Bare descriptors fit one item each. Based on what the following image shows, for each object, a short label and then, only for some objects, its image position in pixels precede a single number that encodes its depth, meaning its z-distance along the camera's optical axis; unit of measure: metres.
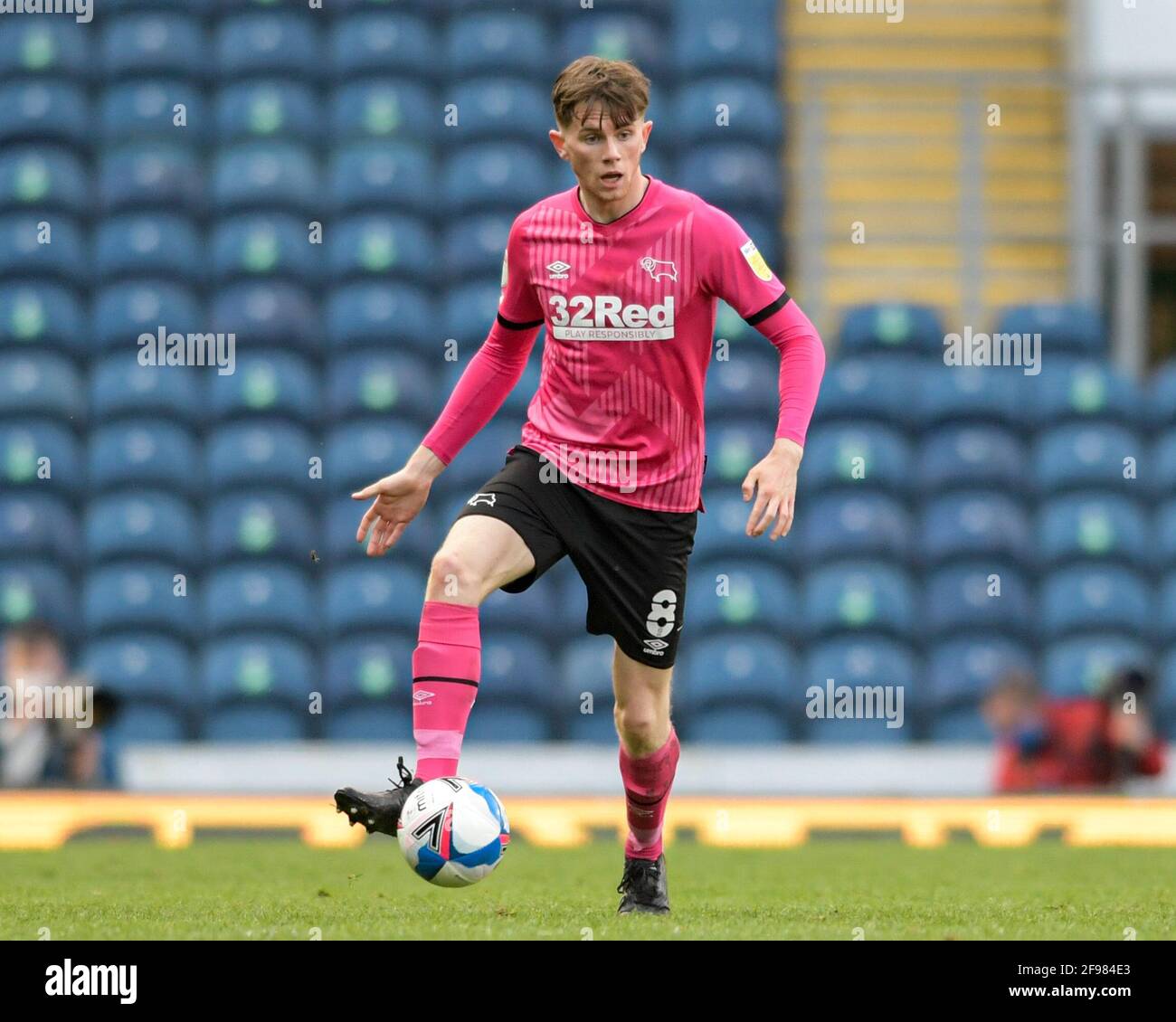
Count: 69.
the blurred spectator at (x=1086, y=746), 9.08
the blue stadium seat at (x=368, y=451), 10.38
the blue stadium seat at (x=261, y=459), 10.52
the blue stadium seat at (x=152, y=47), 12.09
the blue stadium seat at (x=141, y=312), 10.96
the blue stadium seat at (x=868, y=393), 10.80
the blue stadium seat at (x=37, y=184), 11.50
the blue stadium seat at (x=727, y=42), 12.09
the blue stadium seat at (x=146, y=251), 11.28
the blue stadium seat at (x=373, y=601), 10.11
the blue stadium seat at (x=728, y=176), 11.32
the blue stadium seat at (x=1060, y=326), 11.15
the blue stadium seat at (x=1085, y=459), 10.70
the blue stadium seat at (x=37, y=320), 11.10
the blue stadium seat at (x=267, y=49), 12.07
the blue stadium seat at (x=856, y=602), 10.05
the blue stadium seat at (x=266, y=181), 11.49
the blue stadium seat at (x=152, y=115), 11.93
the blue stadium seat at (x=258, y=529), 10.31
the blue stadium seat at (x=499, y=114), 11.80
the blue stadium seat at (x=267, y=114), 11.85
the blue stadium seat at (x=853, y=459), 10.47
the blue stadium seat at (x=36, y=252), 11.30
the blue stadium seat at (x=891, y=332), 11.21
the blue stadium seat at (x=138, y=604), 10.15
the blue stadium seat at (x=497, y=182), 11.44
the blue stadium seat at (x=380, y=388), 10.71
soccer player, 4.58
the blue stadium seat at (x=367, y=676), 9.88
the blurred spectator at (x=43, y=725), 9.05
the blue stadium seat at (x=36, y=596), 9.98
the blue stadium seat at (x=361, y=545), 10.31
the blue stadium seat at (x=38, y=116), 11.75
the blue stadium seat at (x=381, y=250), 11.27
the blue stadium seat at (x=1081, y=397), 10.96
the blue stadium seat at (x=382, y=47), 12.06
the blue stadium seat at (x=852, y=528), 10.30
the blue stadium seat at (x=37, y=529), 10.26
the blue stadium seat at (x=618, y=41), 11.88
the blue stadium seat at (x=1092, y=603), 10.23
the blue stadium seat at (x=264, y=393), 10.73
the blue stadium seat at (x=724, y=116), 11.70
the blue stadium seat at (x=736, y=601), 10.02
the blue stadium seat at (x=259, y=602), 10.09
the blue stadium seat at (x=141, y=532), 10.32
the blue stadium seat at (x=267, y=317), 10.98
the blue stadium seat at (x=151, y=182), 11.62
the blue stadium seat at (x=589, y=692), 9.82
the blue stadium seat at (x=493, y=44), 12.02
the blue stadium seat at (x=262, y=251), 11.23
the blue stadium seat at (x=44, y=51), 12.06
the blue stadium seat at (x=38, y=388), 10.73
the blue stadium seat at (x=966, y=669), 9.98
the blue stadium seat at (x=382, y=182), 11.49
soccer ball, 4.21
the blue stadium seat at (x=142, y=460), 10.55
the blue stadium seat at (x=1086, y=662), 9.89
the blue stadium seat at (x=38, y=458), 10.55
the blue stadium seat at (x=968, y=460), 10.70
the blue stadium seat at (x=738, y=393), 10.61
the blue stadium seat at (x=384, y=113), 11.84
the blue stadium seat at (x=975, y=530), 10.41
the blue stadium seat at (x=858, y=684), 9.80
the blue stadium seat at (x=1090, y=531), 10.51
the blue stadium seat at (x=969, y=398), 10.87
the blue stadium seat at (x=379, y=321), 11.05
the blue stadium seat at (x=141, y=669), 9.85
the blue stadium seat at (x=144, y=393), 10.75
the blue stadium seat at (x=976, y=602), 10.24
